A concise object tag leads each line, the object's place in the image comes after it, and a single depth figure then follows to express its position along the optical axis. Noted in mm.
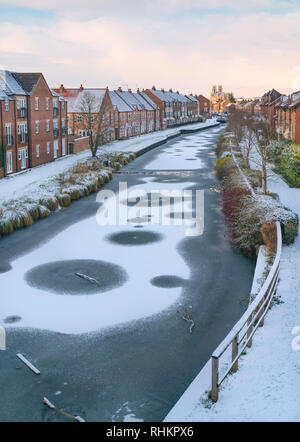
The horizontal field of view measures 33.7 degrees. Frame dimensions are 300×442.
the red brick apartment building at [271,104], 69125
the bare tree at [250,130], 48950
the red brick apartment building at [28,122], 37438
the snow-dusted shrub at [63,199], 29781
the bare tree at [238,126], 57494
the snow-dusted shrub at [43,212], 26719
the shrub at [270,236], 17250
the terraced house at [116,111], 65688
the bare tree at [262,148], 27703
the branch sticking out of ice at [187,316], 13556
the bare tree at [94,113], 52122
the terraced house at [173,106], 108688
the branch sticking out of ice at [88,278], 16891
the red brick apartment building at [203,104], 167875
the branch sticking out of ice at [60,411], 9375
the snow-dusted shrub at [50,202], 28062
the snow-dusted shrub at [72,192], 31297
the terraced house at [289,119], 43562
